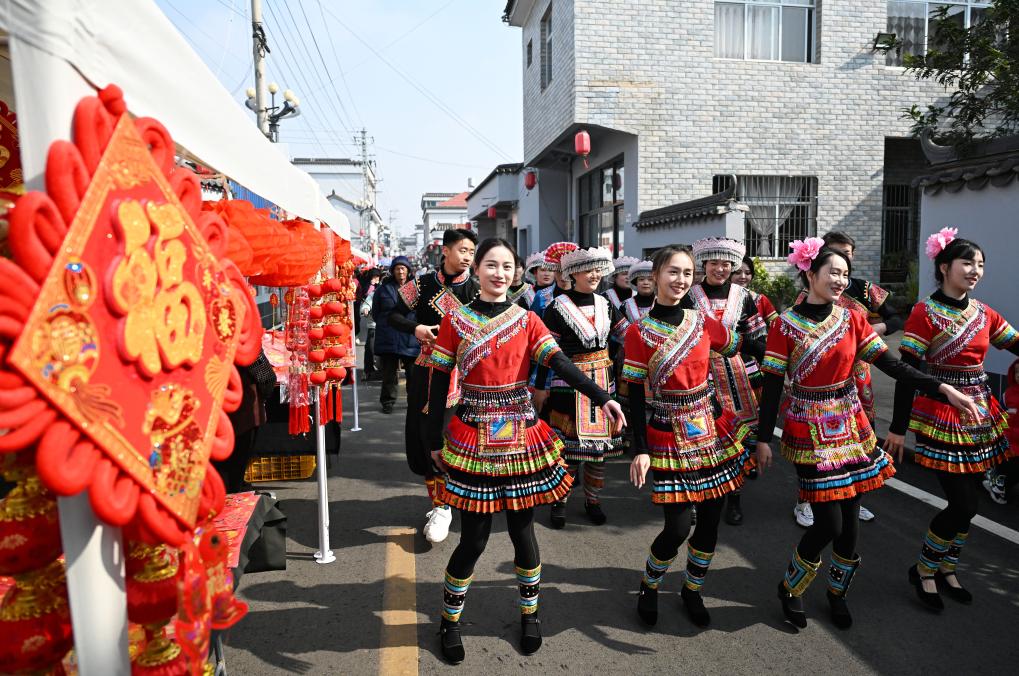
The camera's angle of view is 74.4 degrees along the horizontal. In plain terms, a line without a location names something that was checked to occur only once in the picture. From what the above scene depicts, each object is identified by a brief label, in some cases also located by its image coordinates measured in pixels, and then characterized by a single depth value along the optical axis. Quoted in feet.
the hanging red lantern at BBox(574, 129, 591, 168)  45.06
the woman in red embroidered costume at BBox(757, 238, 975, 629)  10.46
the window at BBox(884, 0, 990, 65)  44.91
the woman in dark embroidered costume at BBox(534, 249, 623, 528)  14.67
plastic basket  18.54
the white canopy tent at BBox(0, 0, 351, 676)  4.34
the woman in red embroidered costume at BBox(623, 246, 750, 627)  10.64
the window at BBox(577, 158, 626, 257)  51.11
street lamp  48.55
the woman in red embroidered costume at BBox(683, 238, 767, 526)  14.72
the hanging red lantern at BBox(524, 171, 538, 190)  63.37
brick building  43.93
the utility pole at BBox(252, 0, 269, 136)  44.55
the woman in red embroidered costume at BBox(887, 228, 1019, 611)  11.19
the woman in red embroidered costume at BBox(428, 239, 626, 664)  9.85
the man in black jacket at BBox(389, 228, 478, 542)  14.70
